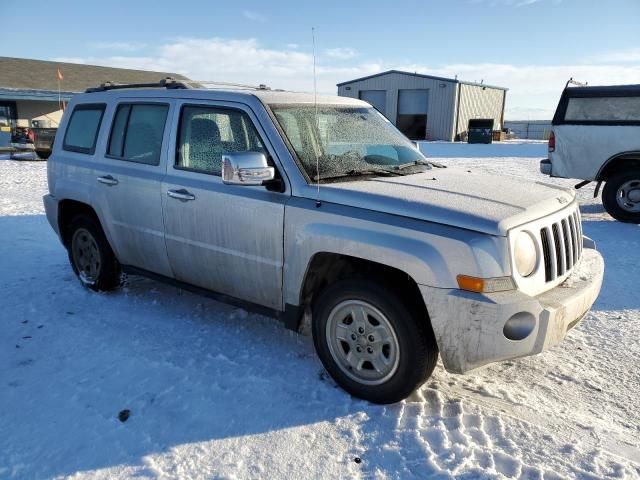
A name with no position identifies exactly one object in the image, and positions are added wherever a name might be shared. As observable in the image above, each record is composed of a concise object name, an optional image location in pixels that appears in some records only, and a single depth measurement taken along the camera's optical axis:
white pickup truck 8.32
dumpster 31.56
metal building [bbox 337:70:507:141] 34.41
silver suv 2.77
